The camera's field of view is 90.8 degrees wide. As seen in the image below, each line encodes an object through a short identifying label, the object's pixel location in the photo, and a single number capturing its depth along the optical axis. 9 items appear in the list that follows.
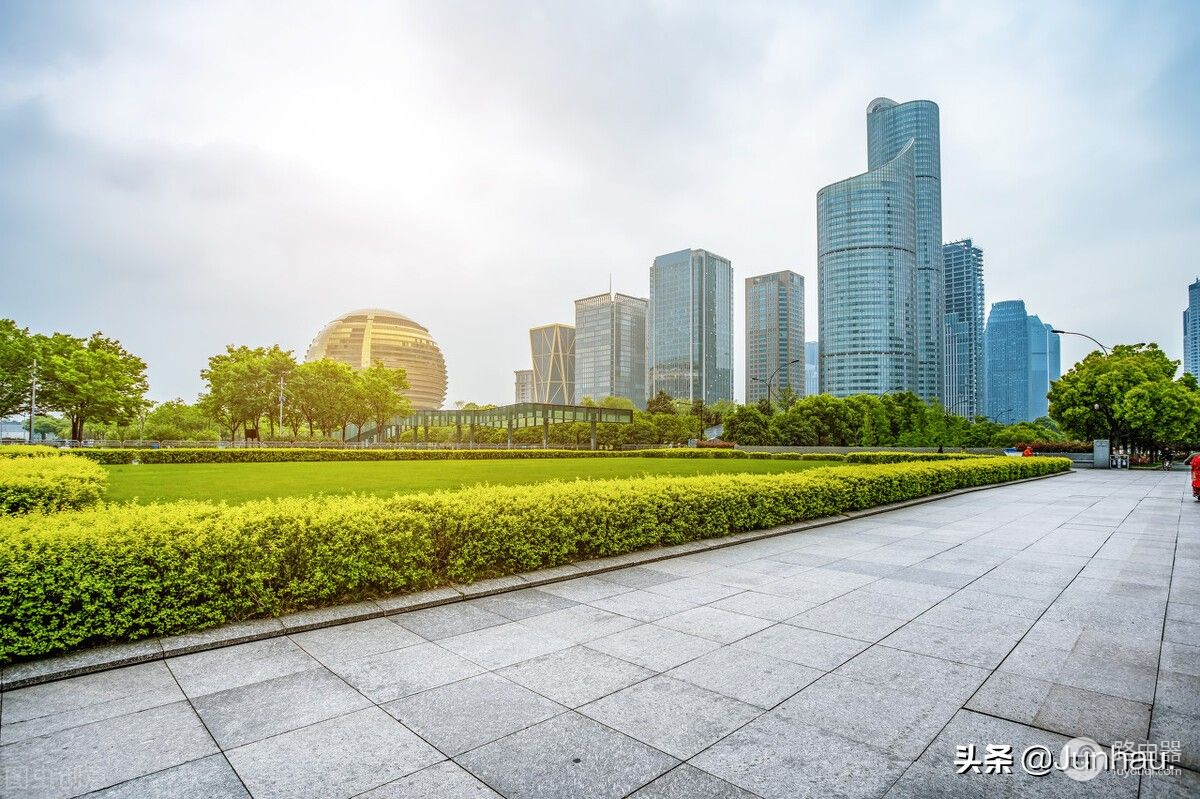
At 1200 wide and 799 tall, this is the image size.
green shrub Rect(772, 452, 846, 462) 36.94
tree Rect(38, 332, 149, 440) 36.59
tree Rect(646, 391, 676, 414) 83.31
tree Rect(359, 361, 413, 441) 59.84
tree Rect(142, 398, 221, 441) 74.25
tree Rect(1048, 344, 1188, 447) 34.09
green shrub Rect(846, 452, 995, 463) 29.09
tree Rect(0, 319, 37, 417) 35.03
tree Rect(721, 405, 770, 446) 53.12
